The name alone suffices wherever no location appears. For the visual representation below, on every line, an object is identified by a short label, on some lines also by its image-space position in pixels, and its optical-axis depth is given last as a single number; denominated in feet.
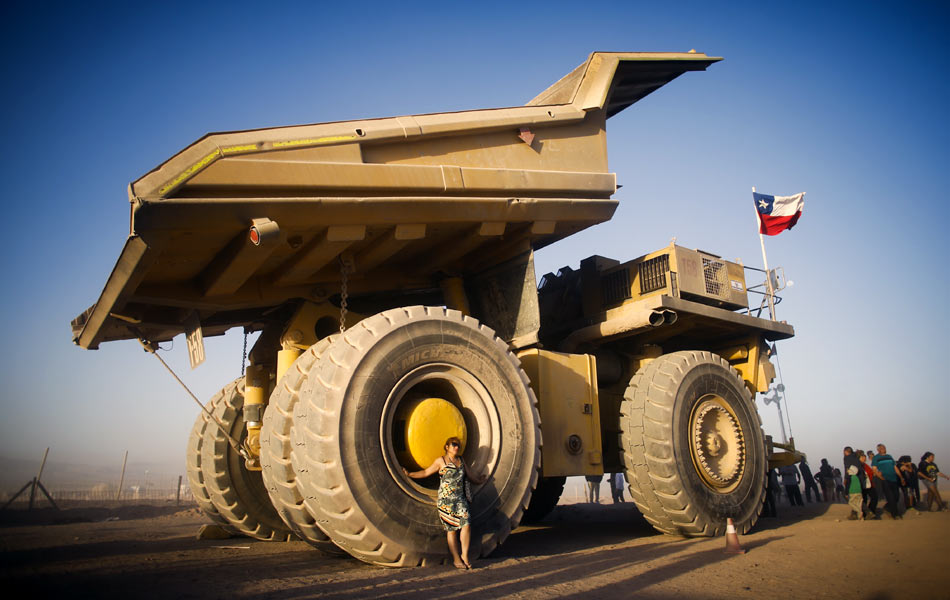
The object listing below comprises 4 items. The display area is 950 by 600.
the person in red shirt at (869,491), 33.81
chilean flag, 40.55
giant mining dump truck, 16.26
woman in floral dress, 16.21
